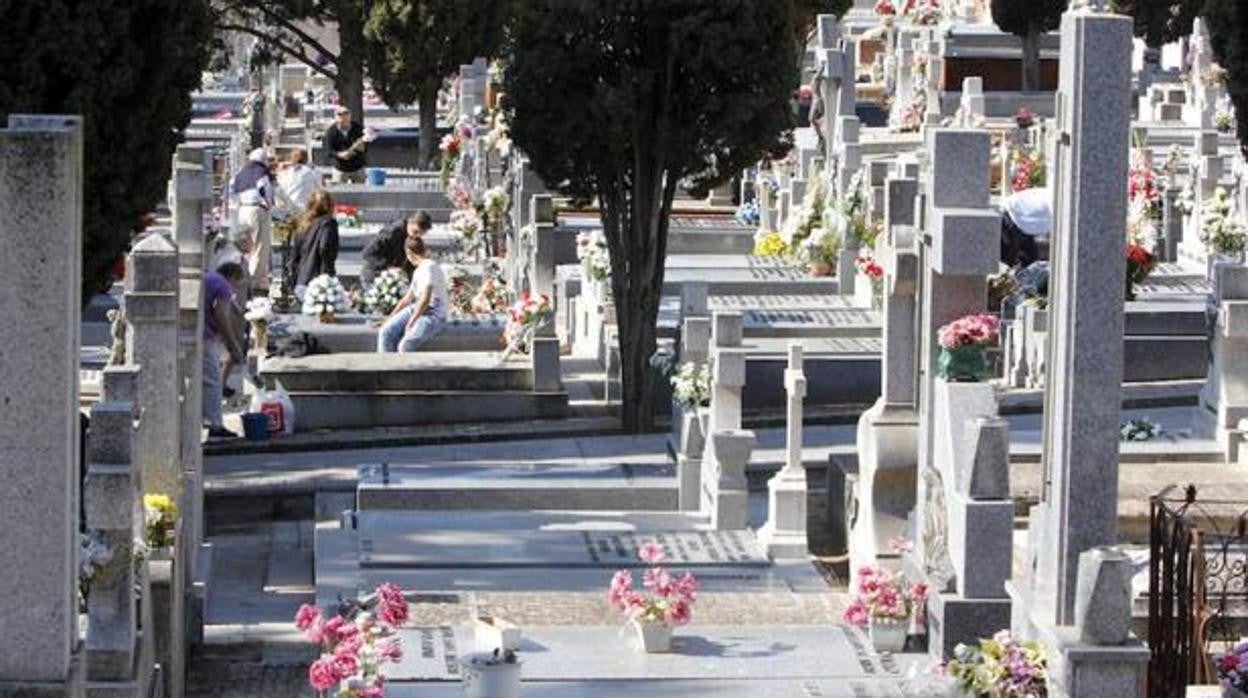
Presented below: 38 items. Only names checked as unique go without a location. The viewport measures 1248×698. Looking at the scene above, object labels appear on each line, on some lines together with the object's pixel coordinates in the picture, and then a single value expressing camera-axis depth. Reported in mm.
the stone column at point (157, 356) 13445
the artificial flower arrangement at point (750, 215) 31484
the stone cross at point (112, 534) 10859
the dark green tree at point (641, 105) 19688
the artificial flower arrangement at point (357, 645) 11383
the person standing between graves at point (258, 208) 26953
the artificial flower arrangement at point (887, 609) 13602
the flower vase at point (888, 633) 13625
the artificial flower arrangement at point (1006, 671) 11016
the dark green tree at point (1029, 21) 51906
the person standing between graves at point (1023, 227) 23531
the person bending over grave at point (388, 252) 24875
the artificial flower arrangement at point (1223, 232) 25406
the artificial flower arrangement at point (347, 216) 32625
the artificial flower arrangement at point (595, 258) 23141
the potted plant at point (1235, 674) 10398
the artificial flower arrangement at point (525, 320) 20812
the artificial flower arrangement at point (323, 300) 23234
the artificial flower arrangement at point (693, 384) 17172
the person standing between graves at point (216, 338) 19562
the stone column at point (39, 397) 9312
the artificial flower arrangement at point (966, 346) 13750
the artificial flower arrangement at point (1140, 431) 18234
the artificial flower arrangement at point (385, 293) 23672
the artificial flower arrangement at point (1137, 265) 22828
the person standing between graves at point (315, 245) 25328
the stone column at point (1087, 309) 11742
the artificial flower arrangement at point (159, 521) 12406
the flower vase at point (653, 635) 13414
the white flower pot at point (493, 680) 11898
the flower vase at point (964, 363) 13820
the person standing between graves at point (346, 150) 35906
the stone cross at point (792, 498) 16031
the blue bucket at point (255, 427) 19766
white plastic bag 20016
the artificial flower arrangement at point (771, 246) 28188
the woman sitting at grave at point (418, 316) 21906
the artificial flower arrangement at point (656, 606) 13375
